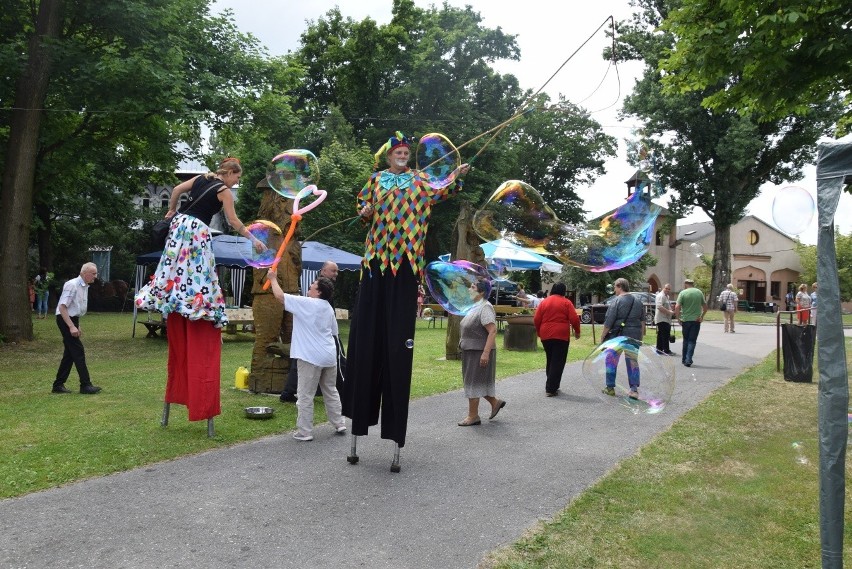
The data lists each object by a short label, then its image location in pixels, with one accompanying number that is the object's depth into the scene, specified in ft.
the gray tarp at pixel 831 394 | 11.51
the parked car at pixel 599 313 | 90.89
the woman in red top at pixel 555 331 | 33.37
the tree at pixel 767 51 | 28.96
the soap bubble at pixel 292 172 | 23.52
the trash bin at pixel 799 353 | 39.45
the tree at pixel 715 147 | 118.42
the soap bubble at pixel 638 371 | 22.61
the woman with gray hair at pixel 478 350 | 25.16
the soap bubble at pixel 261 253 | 24.03
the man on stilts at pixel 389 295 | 18.28
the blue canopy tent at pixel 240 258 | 63.72
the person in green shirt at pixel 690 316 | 46.39
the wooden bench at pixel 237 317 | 61.56
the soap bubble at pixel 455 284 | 25.05
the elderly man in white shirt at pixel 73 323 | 29.86
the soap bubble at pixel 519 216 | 23.86
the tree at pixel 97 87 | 49.88
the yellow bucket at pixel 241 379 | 33.14
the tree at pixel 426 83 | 117.39
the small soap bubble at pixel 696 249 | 56.93
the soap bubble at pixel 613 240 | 22.39
